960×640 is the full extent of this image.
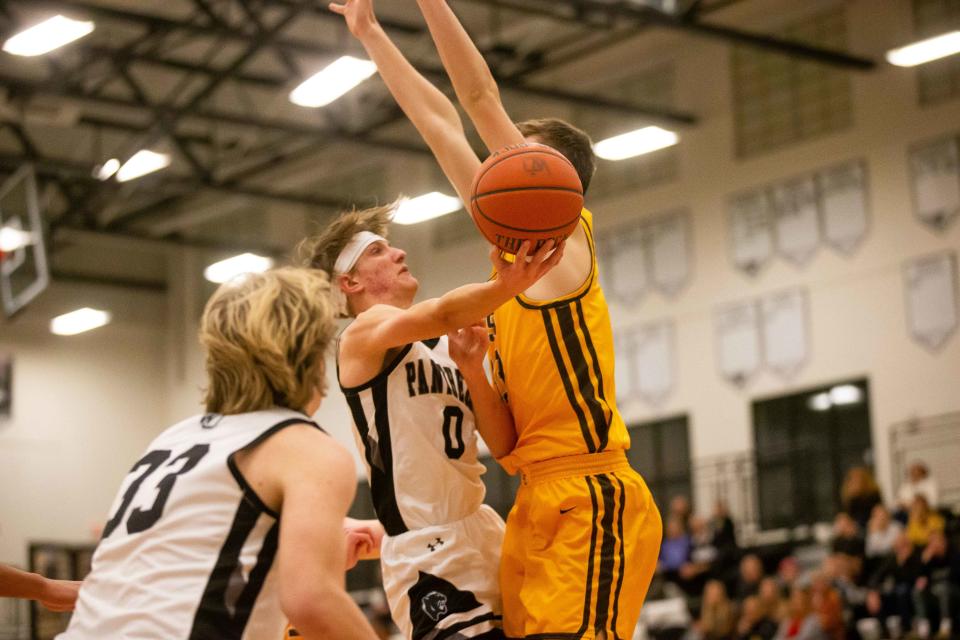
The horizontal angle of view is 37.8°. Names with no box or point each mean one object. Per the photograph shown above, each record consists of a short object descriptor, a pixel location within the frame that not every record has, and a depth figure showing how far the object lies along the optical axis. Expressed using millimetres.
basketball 4133
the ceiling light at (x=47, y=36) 15859
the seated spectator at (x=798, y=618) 13969
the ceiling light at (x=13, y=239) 18803
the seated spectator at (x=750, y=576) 15789
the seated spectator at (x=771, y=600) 14797
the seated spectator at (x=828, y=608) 13922
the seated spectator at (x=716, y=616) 15242
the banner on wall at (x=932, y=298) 17766
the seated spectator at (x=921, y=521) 14547
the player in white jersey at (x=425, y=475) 4645
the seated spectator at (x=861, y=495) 16312
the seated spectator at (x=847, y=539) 15141
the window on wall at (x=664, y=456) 20562
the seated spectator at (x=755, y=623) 14742
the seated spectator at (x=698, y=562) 16984
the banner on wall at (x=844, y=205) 18812
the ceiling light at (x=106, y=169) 21933
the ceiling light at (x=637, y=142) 18219
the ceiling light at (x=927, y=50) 16062
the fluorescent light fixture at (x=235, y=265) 25516
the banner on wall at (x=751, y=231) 19859
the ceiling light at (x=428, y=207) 20719
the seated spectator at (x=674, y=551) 17578
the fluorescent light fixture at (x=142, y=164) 21359
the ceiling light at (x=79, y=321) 26438
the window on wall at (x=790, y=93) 19312
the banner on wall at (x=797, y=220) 19297
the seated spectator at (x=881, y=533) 15070
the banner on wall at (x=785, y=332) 19406
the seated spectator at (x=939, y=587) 13391
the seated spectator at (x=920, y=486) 16000
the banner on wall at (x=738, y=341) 19906
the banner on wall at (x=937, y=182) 17891
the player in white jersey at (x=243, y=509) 3047
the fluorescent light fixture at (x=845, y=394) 18766
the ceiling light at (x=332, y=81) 16625
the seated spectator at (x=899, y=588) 13898
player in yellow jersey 4453
